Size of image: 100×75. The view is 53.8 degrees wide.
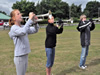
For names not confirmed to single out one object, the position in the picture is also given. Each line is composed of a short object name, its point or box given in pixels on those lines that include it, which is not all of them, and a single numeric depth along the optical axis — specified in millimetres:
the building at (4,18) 52520
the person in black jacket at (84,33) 3979
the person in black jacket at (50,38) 3126
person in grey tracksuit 2084
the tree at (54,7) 61983
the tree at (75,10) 65694
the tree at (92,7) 77947
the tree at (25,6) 58227
